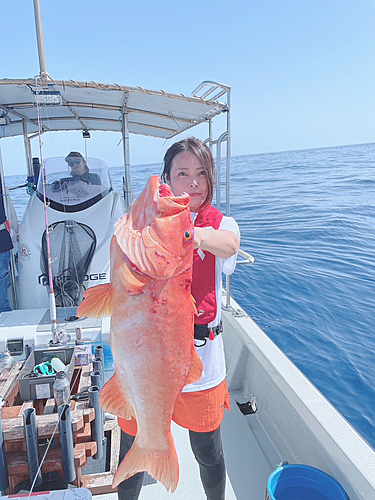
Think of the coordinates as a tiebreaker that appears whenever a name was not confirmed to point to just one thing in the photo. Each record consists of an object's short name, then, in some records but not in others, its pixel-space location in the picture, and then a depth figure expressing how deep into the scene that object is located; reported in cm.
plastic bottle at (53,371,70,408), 232
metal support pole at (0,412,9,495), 209
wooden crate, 219
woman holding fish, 175
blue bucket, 212
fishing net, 401
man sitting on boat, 449
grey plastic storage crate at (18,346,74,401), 238
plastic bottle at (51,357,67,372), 255
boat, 244
